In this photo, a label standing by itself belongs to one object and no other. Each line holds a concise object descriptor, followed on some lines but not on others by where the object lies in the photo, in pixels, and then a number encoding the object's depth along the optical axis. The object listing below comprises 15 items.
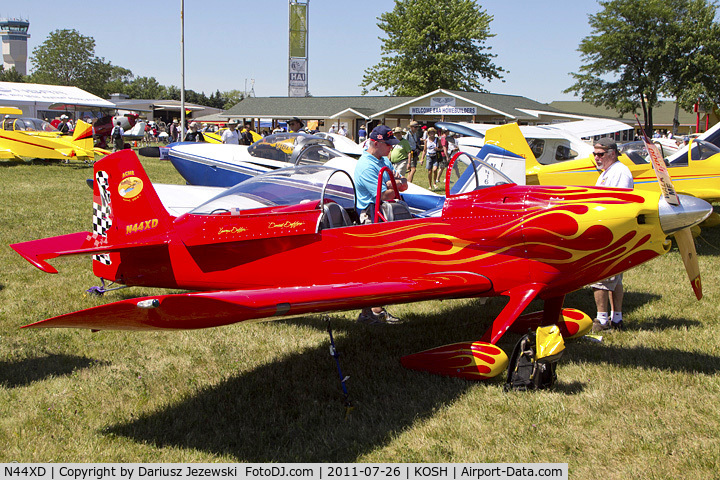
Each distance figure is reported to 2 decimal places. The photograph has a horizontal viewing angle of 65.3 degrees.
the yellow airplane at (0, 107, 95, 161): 20.03
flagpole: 26.37
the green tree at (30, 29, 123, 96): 108.94
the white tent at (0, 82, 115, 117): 36.84
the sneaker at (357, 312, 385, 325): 6.29
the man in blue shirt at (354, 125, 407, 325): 5.44
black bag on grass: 4.43
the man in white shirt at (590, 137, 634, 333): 5.89
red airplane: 4.51
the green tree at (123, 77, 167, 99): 134.35
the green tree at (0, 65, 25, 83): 95.12
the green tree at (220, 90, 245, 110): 122.11
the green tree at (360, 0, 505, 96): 57.16
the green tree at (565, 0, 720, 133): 43.62
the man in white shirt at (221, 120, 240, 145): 21.41
